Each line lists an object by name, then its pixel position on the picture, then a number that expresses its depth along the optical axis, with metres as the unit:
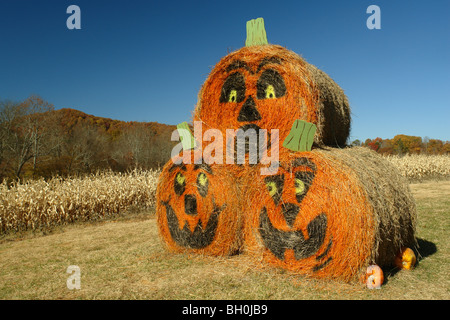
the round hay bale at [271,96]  4.73
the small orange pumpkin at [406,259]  4.63
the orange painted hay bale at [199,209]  5.21
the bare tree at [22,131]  26.66
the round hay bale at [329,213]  4.01
